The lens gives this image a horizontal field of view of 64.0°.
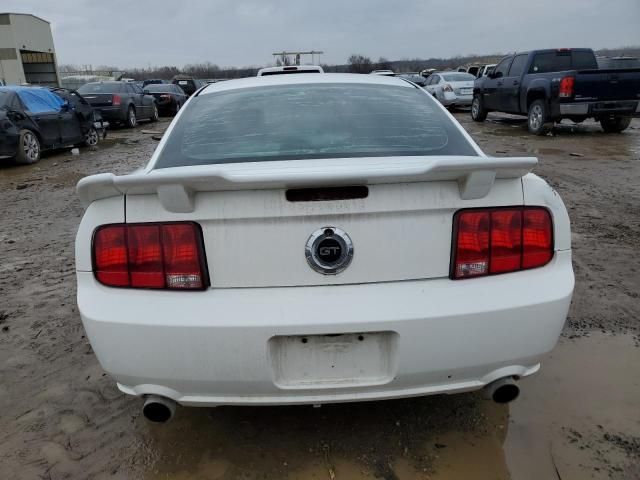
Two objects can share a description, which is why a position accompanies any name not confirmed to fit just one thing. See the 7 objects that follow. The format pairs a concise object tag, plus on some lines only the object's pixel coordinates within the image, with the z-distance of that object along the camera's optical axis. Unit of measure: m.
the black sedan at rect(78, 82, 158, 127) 16.41
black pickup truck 11.09
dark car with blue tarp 9.48
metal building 44.41
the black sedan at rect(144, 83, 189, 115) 21.86
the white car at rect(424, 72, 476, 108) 20.03
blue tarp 10.31
